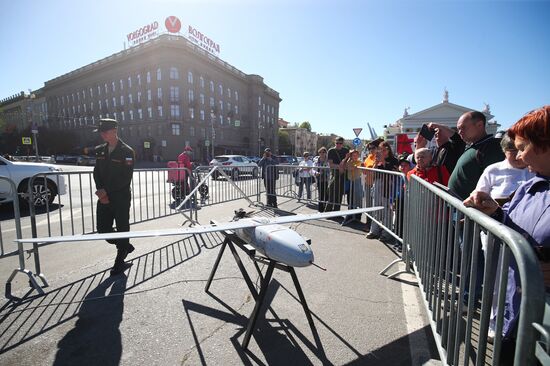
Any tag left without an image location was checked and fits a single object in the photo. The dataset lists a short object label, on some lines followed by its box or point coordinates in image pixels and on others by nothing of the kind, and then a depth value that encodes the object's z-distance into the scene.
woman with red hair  1.38
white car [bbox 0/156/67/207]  8.05
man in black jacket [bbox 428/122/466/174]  4.09
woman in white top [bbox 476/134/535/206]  2.58
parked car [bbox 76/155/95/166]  42.13
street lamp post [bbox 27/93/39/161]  29.22
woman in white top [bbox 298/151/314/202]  9.52
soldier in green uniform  4.12
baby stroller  7.69
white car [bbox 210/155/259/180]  10.15
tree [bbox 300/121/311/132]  140.05
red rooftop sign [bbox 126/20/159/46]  52.19
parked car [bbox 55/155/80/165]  45.23
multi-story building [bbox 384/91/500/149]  42.96
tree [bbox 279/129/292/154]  98.49
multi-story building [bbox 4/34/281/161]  50.94
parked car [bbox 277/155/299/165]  32.64
